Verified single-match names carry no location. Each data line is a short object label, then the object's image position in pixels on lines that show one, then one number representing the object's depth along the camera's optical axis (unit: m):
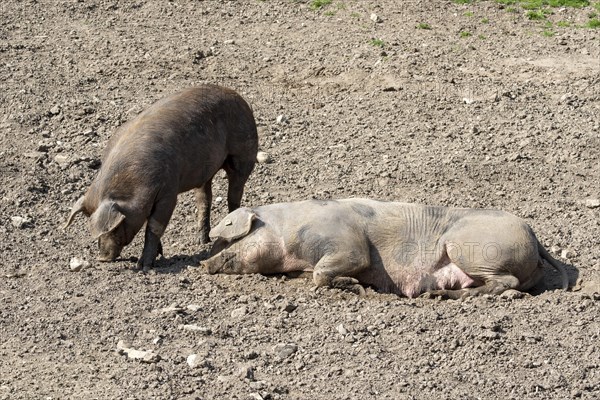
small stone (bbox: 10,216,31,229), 18.91
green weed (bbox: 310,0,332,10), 30.38
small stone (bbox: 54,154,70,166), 21.30
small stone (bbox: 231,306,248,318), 15.62
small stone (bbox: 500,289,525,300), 16.45
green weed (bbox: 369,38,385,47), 27.54
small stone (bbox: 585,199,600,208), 19.83
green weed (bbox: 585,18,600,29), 29.00
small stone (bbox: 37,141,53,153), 21.82
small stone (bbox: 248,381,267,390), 13.29
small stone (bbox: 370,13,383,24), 29.43
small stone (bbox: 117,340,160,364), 13.93
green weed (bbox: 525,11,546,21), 29.58
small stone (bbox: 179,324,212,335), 14.97
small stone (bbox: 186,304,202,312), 15.71
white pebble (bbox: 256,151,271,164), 21.98
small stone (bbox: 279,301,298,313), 15.83
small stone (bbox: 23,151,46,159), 21.45
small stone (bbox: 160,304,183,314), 15.59
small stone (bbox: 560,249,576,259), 18.12
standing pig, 17.36
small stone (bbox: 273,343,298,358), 14.26
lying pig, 17.00
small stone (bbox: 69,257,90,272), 17.30
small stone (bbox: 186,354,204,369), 13.83
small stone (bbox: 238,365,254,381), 13.55
